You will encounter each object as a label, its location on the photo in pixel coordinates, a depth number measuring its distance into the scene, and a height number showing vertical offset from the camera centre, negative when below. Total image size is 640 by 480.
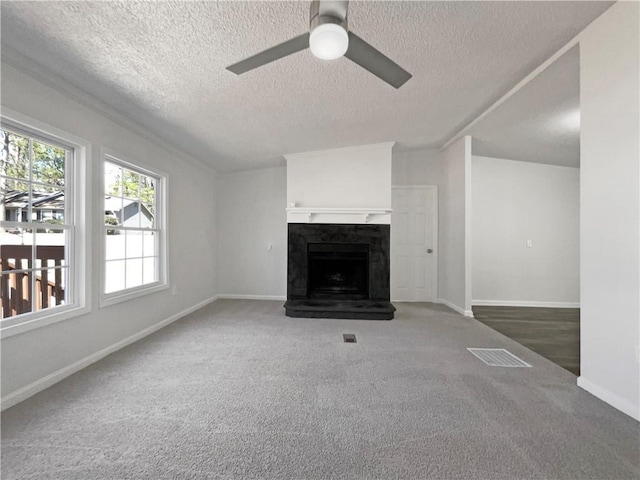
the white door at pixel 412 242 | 5.21 -0.06
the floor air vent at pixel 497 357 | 2.54 -1.13
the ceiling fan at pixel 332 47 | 1.18 +0.96
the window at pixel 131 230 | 2.88 +0.09
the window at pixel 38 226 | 1.99 +0.10
